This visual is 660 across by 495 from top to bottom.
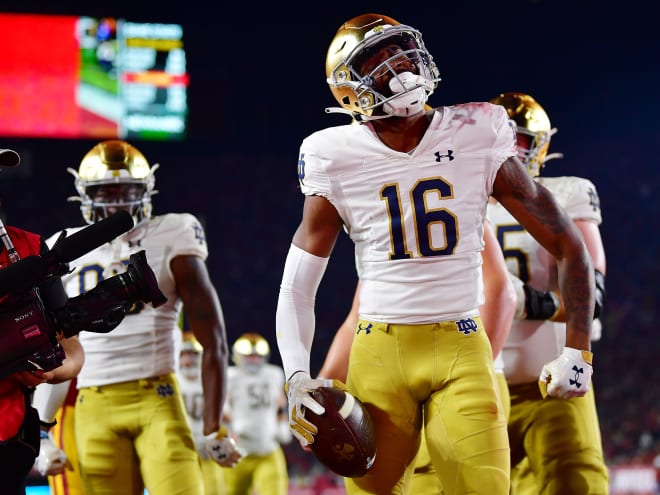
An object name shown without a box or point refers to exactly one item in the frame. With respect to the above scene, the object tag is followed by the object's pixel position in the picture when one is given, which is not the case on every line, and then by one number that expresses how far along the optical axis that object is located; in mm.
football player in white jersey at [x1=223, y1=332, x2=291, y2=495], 14992
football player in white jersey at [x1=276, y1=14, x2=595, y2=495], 4883
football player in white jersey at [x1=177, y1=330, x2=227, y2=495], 14422
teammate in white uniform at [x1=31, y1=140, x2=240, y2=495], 6859
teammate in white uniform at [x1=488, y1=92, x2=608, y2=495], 6824
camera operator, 4734
